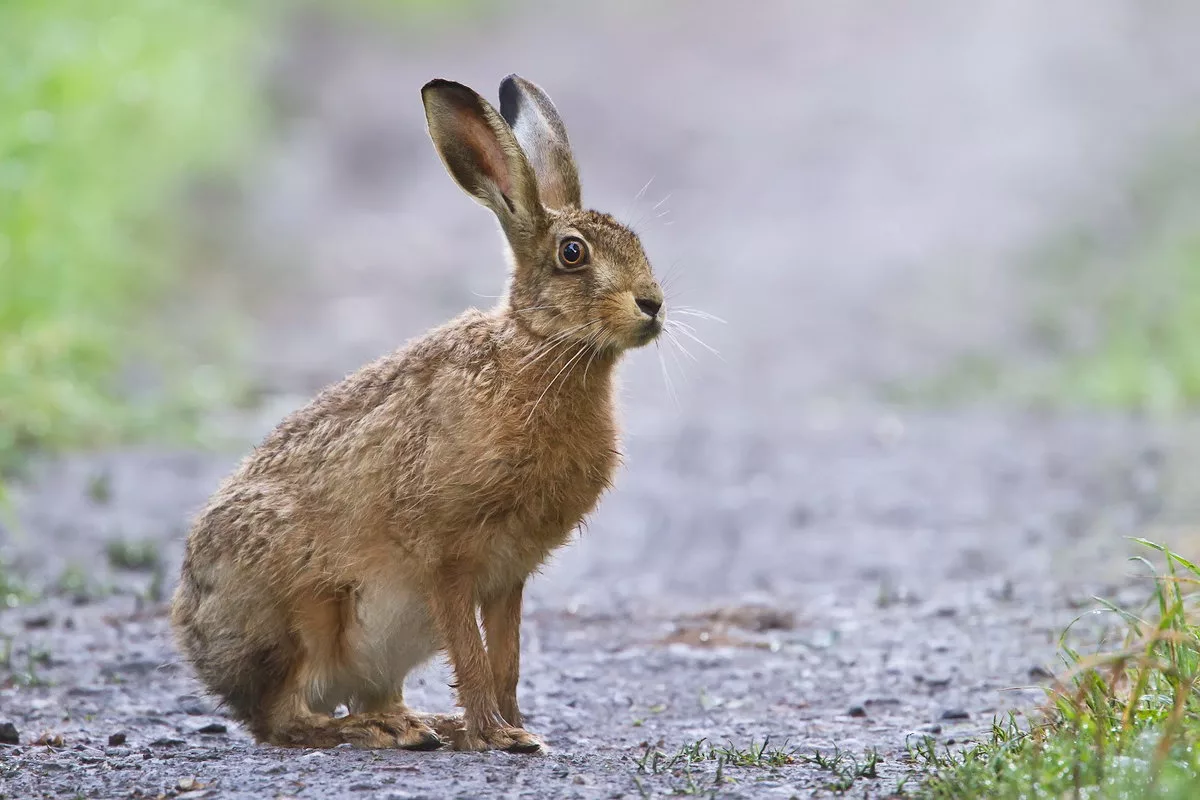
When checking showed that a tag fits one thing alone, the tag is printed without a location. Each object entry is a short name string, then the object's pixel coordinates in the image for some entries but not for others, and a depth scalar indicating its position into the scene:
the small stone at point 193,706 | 12.03
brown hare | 9.90
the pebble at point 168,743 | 10.77
